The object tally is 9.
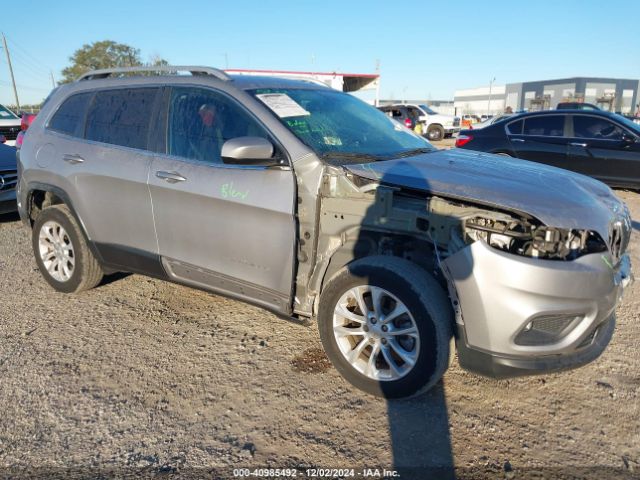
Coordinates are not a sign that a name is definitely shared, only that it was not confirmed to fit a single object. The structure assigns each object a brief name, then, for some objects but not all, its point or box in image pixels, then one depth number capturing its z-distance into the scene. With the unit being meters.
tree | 58.78
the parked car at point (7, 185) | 6.78
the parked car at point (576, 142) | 8.09
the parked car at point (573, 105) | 15.63
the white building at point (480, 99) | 97.16
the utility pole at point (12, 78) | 39.12
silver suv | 2.44
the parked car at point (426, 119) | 21.86
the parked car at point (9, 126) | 11.31
